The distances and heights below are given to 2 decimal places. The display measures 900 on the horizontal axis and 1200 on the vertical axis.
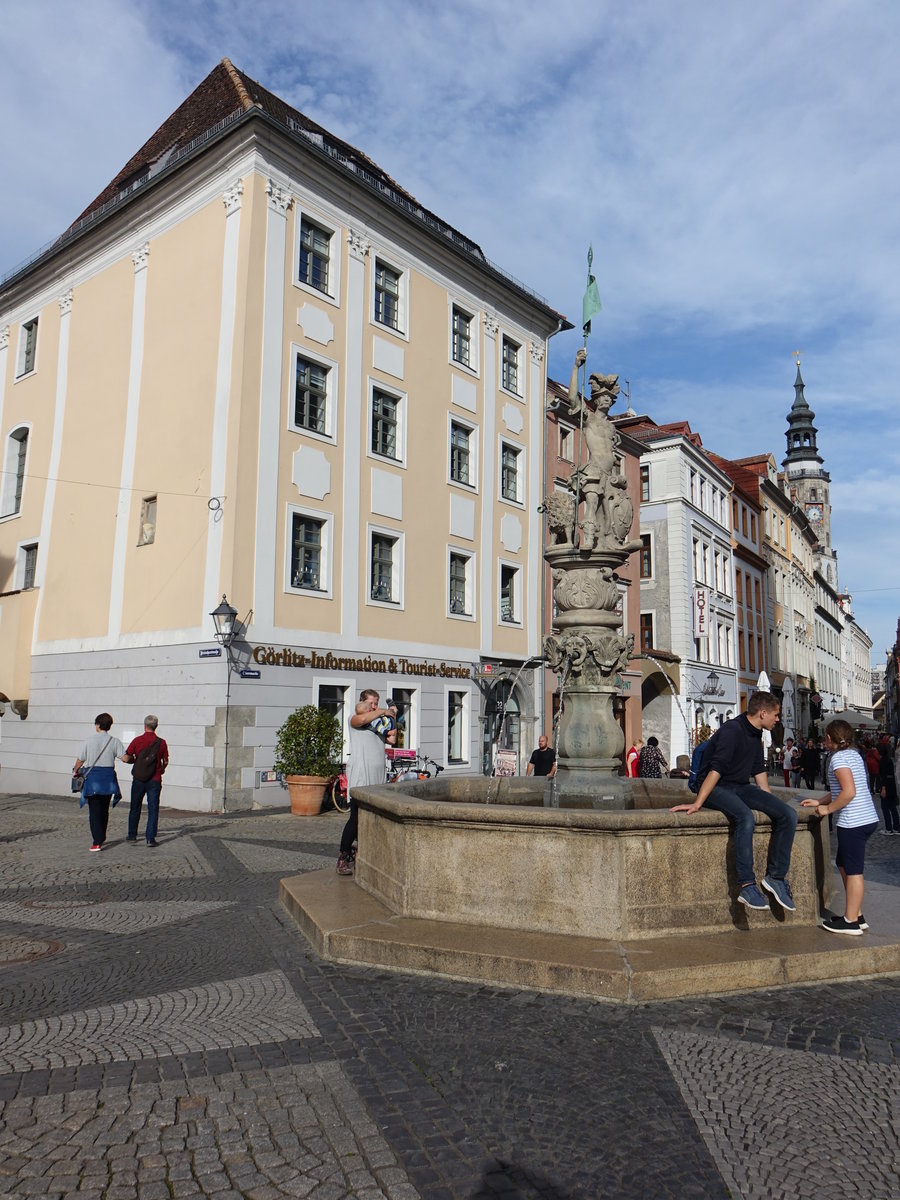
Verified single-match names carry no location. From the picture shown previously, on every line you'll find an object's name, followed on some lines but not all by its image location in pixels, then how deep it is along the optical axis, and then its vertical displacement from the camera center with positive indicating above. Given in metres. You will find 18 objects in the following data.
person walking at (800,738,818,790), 24.28 -0.48
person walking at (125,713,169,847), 12.02 -0.40
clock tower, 109.19 +31.19
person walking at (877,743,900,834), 17.28 -1.01
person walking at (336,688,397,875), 8.33 -0.20
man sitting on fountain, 5.91 -0.33
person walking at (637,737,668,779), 15.00 -0.36
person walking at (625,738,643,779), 17.14 -0.36
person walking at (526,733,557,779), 14.57 -0.33
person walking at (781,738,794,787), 25.62 -0.45
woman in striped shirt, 6.11 -0.55
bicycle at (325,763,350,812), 17.25 -0.97
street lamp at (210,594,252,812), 17.33 +2.00
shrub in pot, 16.91 -0.34
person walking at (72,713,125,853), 11.40 -0.49
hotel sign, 38.84 +5.14
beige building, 18.70 +6.24
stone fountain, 5.41 -1.08
